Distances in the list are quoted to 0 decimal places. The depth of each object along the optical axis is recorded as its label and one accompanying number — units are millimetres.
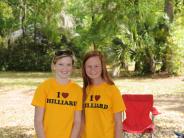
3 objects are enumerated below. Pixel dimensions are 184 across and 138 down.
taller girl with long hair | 3678
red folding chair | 6152
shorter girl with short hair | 3523
